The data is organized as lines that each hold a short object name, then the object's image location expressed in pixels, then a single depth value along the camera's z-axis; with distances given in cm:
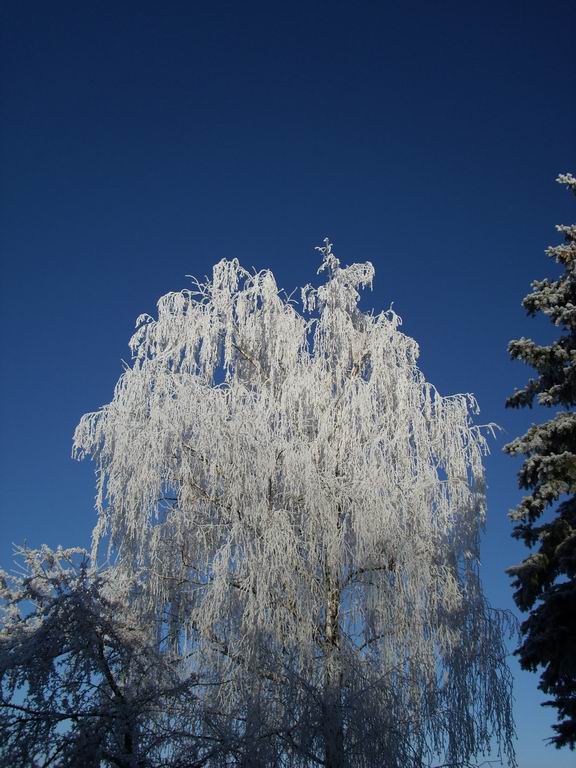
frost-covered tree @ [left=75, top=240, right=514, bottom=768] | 775
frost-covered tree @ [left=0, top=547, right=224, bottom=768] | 636
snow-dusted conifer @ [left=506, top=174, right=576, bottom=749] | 850
